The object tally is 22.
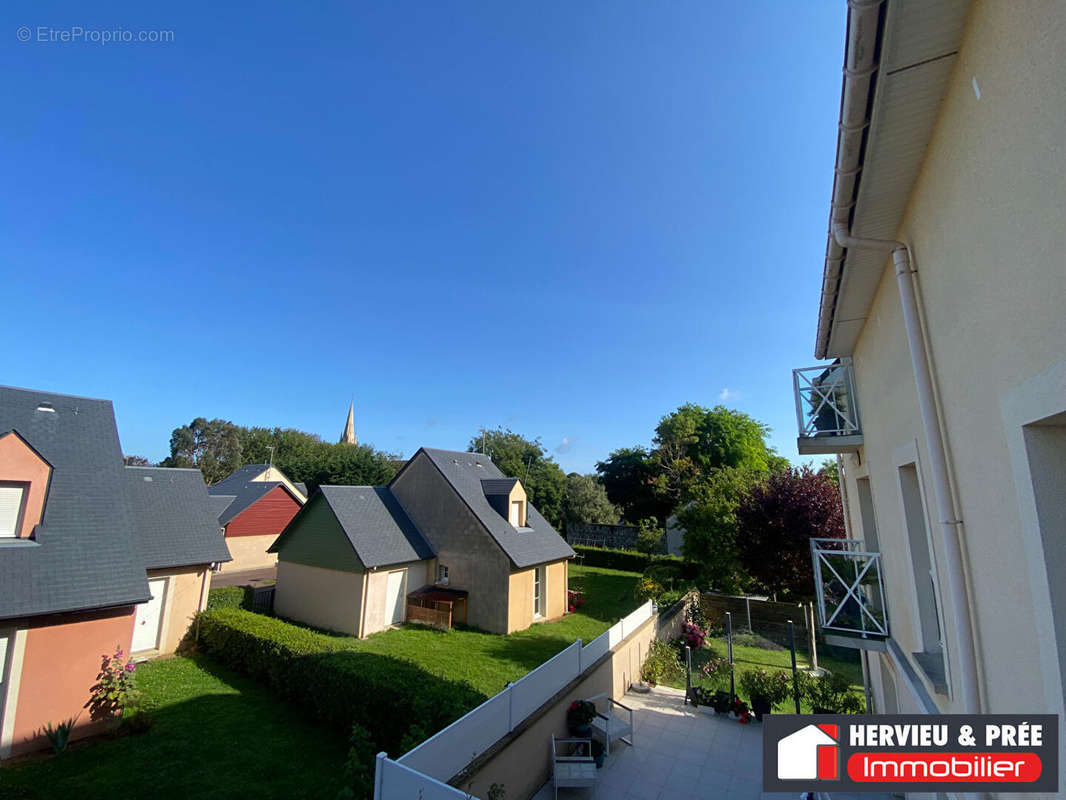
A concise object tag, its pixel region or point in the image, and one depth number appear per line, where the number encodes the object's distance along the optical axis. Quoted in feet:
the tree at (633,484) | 138.21
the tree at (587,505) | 133.90
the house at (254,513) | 90.58
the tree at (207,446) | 209.56
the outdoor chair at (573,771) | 23.54
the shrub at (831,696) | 31.32
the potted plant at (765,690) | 34.14
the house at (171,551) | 43.24
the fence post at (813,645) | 46.36
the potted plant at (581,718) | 28.09
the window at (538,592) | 59.52
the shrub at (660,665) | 42.24
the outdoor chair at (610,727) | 27.96
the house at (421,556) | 52.44
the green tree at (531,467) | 140.46
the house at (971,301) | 6.61
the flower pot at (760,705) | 34.06
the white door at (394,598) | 53.83
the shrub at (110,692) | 29.45
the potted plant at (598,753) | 27.37
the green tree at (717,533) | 58.49
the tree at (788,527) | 49.16
